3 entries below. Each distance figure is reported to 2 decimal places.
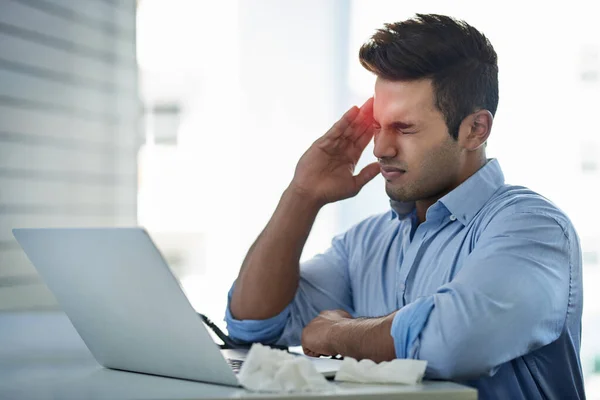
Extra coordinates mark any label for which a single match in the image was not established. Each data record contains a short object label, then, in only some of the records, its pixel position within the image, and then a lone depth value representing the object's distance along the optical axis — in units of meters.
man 2.84
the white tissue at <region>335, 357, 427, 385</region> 2.70
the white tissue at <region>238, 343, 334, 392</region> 2.66
